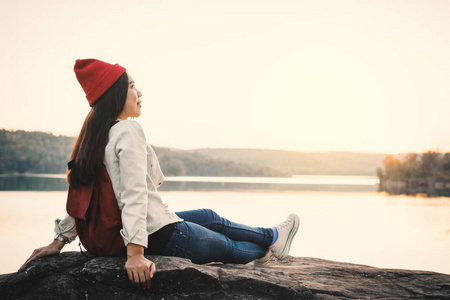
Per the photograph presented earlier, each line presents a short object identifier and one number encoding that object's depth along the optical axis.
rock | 2.05
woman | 1.93
